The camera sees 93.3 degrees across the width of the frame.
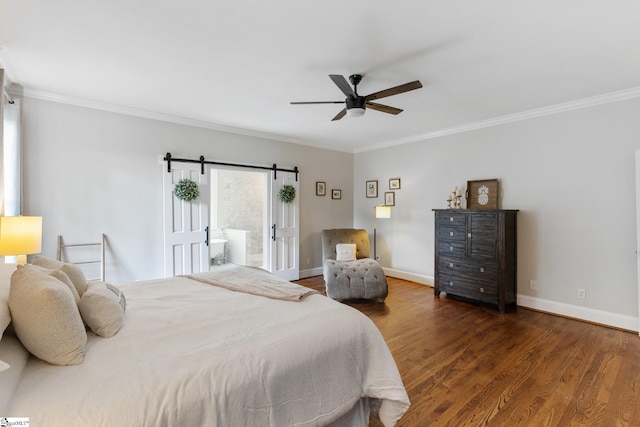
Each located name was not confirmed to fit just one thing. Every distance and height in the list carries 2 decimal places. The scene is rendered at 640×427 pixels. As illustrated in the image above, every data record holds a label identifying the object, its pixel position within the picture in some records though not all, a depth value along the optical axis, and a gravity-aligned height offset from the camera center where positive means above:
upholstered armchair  4.18 -0.97
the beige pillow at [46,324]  1.18 -0.45
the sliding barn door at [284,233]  5.29 -0.40
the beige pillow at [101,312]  1.45 -0.50
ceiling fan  2.44 +1.01
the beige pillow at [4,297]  1.13 -0.37
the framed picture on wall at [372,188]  6.05 +0.44
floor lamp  5.30 -0.03
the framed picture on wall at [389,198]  5.73 +0.24
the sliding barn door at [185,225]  4.19 -0.22
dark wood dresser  3.88 -0.61
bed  1.03 -0.64
